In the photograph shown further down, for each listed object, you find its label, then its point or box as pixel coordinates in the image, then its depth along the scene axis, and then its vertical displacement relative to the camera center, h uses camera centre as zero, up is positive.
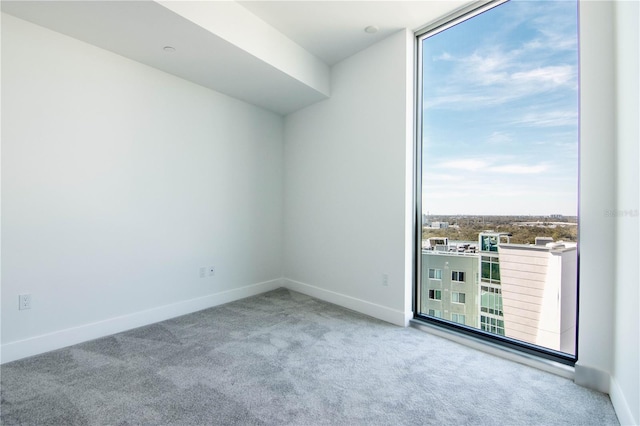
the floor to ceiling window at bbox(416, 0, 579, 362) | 1.96 +0.31
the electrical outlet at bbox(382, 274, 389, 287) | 2.77 -0.72
